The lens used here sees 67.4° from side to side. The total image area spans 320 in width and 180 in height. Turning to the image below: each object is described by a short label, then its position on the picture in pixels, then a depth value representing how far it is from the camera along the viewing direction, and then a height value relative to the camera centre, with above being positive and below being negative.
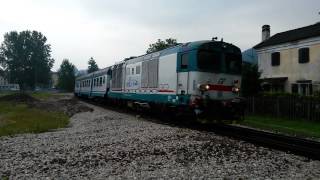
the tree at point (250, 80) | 17.92 +0.76
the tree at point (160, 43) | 33.11 +6.43
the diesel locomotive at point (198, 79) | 9.54 +0.48
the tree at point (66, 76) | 72.90 +3.99
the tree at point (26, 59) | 60.82 +7.75
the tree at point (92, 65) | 76.70 +7.75
